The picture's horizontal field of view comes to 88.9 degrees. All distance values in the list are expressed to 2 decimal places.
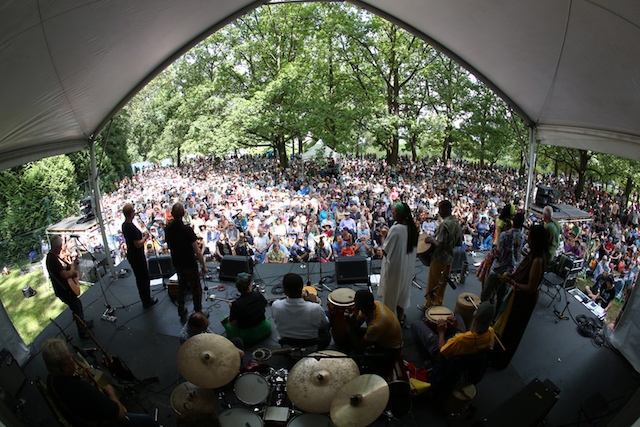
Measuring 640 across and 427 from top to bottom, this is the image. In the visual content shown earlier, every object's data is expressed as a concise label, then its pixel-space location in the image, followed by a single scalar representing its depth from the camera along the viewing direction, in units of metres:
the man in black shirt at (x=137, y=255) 4.46
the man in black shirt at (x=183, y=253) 4.21
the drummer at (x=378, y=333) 3.06
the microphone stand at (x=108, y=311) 4.74
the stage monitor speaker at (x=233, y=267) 5.56
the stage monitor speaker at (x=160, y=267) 5.60
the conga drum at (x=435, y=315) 3.80
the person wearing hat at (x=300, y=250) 6.42
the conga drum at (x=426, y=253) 4.45
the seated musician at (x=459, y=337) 2.86
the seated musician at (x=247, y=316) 3.67
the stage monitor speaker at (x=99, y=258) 6.19
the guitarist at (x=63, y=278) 3.89
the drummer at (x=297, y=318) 3.41
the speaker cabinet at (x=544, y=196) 5.62
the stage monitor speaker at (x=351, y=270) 5.36
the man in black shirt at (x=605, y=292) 5.88
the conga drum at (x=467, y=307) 4.12
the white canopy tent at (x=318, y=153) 17.17
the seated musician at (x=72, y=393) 2.34
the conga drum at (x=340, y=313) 3.77
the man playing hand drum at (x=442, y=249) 4.21
